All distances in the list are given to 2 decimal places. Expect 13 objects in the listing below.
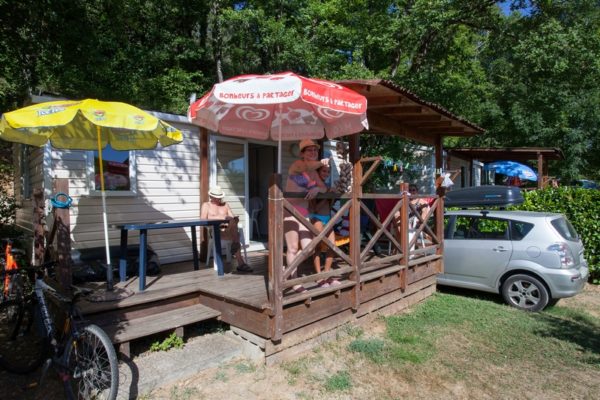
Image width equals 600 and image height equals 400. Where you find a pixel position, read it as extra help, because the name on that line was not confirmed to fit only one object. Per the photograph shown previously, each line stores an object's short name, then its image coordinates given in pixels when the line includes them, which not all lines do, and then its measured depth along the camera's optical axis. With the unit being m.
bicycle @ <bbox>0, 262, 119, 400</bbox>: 2.85
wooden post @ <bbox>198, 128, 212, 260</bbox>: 6.55
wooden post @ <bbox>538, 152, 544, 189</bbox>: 14.90
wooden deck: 3.64
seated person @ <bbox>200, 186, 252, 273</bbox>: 5.44
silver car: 5.53
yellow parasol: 3.59
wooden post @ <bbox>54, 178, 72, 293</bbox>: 3.97
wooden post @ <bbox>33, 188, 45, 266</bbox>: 4.80
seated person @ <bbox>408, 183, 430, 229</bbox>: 7.19
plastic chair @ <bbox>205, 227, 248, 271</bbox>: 5.81
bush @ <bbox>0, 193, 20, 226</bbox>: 7.38
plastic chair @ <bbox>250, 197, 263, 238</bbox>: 8.73
